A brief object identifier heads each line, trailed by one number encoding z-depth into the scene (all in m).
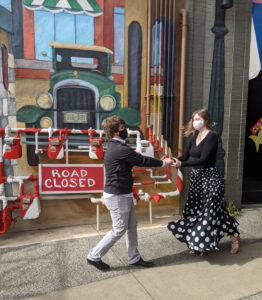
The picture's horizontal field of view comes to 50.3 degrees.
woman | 3.42
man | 3.06
